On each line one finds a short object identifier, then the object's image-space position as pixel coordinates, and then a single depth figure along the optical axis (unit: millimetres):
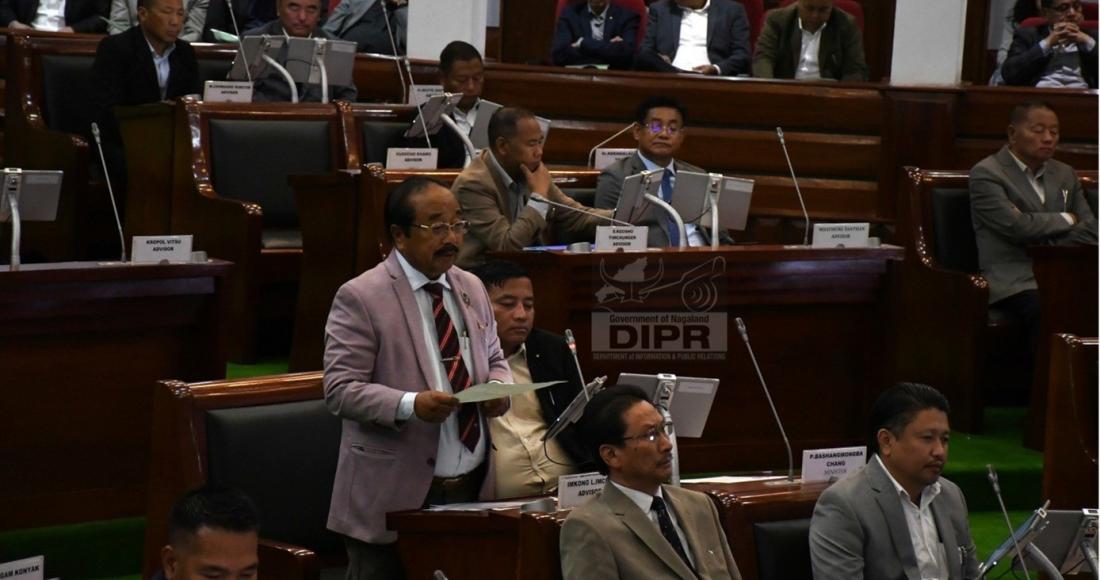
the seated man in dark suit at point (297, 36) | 13531
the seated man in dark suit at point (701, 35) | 15109
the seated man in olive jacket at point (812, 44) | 14672
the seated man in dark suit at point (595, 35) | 15125
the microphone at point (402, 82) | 14269
